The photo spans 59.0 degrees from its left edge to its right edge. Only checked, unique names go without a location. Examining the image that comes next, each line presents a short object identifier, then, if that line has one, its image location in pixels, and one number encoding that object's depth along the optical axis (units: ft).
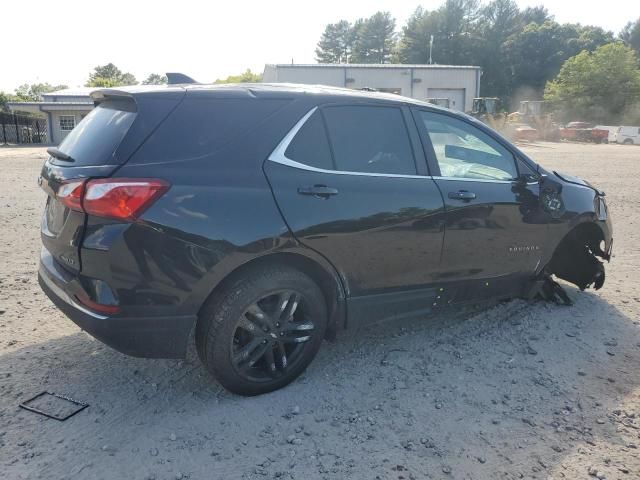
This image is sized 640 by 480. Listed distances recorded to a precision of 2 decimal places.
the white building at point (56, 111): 140.15
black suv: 9.89
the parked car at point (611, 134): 163.88
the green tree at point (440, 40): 327.88
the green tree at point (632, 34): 386.32
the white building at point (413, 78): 169.78
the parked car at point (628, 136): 158.10
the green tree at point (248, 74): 279.49
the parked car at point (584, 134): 159.02
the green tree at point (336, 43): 425.69
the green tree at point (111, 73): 333.83
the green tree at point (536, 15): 384.68
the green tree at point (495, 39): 319.06
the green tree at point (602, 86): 221.05
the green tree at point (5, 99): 157.38
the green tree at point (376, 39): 395.55
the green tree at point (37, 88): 303.19
